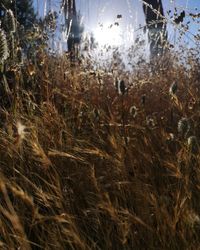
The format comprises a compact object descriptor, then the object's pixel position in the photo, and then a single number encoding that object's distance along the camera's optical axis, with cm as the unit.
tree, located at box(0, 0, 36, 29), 1308
